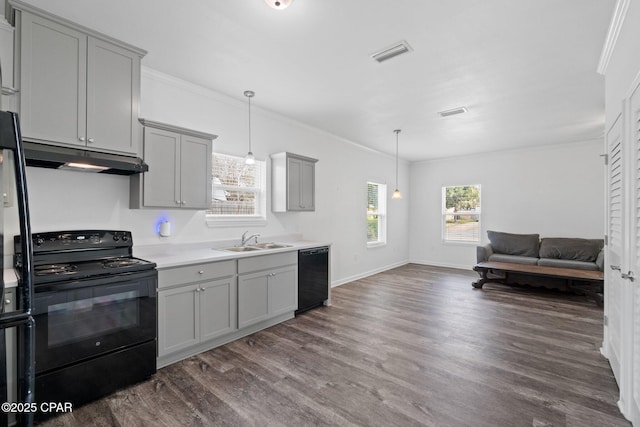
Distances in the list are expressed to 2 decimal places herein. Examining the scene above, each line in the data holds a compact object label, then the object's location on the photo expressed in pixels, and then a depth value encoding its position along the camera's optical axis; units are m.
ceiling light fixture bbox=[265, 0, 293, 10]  2.02
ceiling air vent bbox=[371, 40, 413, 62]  2.61
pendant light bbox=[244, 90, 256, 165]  3.52
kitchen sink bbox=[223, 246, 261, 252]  3.67
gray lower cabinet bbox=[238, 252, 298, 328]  3.21
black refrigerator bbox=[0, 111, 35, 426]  0.90
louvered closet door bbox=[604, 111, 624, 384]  2.23
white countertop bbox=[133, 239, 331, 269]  2.71
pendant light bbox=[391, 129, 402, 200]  5.74
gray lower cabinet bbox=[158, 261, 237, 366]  2.59
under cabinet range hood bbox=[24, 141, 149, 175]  2.09
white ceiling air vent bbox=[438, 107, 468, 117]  4.15
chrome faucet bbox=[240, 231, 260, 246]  3.85
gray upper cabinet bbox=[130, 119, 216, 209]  2.85
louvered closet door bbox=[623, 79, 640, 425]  1.79
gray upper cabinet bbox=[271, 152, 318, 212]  4.22
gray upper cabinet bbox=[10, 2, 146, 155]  2.09
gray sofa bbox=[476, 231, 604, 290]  5.14
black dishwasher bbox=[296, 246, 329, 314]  3.94
